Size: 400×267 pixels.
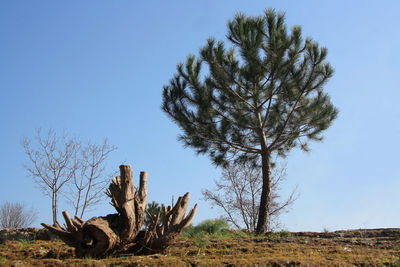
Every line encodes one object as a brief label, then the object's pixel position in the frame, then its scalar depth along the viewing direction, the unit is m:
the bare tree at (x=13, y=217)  15.94
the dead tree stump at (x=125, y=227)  4.54
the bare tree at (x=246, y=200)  13.89
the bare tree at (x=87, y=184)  10.84
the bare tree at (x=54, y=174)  10.30
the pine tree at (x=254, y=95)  10.07
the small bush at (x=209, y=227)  7.97
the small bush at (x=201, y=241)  5.57
